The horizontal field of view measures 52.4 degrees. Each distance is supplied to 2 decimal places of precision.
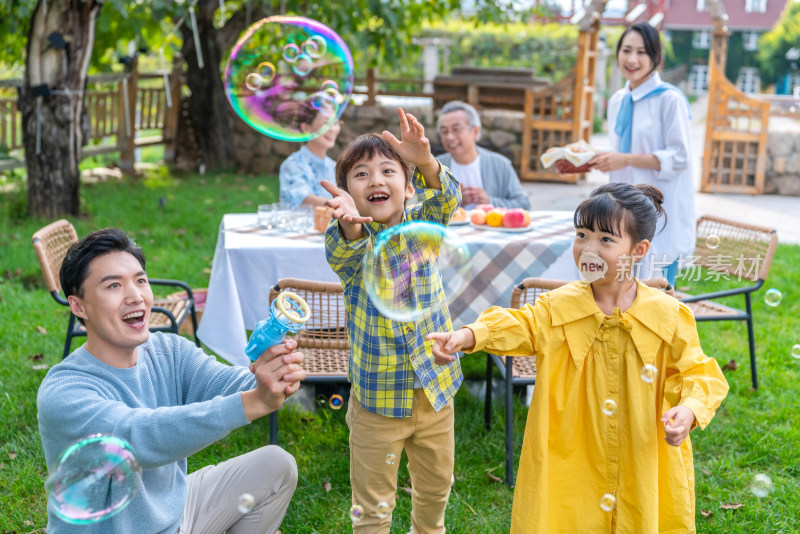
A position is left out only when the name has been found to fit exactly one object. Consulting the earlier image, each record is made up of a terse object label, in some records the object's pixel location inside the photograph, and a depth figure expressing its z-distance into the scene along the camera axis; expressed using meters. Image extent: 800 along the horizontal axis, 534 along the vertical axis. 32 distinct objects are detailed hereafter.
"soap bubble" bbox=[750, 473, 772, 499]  2.93
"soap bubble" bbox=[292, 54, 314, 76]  4.18
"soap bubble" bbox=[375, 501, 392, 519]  2.57
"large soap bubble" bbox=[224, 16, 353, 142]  4.14
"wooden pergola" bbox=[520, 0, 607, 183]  10.67
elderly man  4.76
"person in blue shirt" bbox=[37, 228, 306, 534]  1.95
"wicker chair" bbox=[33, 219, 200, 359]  3.71
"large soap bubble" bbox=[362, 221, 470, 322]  2.50
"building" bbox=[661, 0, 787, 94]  39.81
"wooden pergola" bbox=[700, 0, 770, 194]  10.14
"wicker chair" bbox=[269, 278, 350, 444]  3.16
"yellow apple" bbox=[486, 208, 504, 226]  4.21
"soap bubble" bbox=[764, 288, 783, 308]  3.27
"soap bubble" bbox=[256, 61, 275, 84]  4.33
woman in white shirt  4.06
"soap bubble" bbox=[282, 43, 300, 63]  4.20
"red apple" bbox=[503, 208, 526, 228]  4.18
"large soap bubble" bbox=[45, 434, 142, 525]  1.97
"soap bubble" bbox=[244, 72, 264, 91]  4.21
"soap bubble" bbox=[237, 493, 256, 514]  2.33
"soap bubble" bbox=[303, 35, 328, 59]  4.20
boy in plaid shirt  2.45
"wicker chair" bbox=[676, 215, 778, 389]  4.14
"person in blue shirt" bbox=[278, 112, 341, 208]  4.77
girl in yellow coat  2.31
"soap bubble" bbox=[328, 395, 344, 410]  3.07
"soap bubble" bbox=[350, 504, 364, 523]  2.54
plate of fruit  4.18
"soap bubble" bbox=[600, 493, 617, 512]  2.34
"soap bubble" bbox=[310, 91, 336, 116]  4.13
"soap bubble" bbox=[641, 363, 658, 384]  2.27
